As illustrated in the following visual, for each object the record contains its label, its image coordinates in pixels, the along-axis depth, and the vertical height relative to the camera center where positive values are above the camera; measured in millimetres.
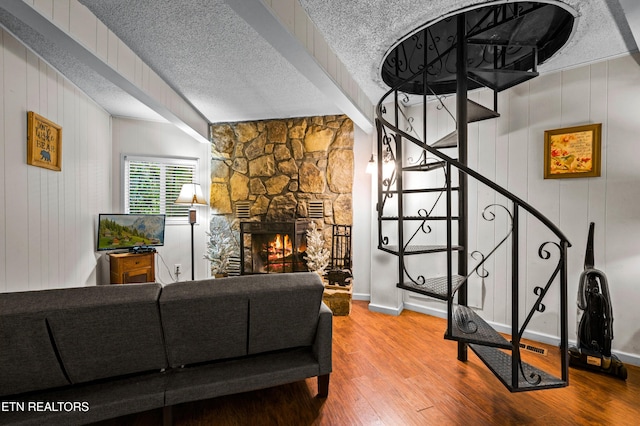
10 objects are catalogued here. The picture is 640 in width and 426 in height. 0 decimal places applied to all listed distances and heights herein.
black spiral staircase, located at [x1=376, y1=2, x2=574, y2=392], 1668 +793
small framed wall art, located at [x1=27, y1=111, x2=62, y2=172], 2498 +611
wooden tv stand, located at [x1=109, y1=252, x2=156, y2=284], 3531 -765
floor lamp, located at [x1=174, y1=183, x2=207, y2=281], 3921 +155
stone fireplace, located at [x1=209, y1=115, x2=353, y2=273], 4051 +409
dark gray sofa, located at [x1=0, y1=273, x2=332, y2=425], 1269 -697
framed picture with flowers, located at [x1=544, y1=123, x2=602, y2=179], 2400 +510
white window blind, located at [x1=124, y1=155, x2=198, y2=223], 4148 +371
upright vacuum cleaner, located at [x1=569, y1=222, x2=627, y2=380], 2102 -874
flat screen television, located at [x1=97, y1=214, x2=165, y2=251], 3652 -313
